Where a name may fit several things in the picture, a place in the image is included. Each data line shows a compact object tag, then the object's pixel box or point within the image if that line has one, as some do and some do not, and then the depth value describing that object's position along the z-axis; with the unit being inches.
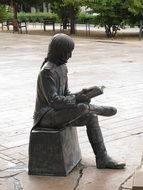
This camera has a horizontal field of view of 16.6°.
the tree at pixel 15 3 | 1306.8
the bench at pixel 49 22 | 1332.4
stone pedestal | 184.1
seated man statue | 181.5
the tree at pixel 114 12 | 983.0
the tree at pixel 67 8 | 1080.8
